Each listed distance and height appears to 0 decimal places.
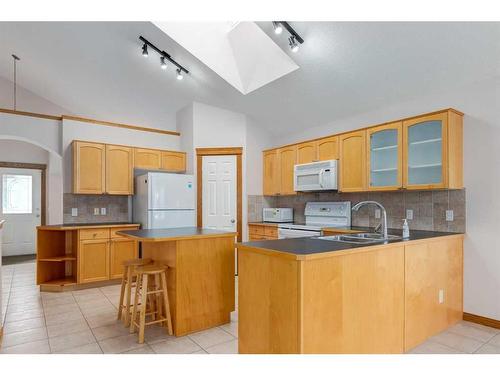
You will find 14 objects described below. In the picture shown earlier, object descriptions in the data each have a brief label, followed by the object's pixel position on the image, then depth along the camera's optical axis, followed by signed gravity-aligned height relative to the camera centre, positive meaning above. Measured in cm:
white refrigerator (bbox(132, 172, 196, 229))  457 -10
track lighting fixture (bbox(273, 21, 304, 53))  293 +157
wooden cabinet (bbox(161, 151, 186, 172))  520 +56
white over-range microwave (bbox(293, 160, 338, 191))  409 +24
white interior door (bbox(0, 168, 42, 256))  657 -31
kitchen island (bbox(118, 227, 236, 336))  278 -75
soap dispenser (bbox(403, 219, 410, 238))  266 -33
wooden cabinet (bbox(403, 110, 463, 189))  300 +42
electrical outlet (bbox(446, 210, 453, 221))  320 -23
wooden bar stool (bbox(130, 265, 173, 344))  263 -96
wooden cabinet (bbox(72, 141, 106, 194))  452 +39
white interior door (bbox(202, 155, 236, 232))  511 +3
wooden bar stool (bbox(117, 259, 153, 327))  294 -86
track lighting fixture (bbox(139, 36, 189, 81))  380 +176
